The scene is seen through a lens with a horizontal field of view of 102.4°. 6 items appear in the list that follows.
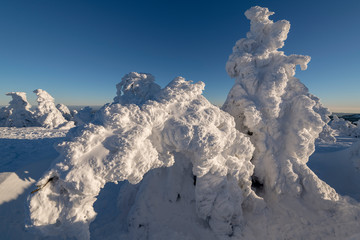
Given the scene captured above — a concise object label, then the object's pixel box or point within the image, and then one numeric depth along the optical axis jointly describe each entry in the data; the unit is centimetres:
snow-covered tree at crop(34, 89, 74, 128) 1927
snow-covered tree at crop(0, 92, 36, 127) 2140
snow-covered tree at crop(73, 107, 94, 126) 1395
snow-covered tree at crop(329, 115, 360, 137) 2403
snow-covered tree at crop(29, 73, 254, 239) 298
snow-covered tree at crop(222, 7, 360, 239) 491
